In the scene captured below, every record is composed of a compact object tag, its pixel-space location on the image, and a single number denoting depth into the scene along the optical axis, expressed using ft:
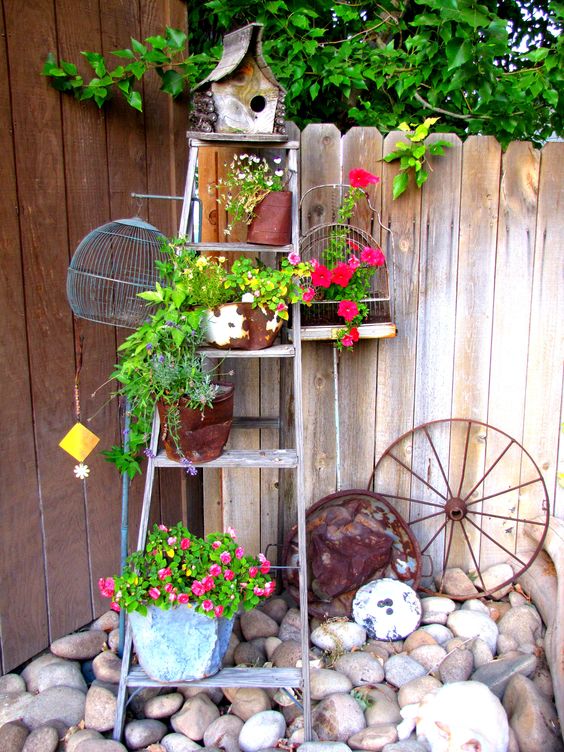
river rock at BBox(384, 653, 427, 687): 7.55
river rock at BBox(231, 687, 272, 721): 7.11
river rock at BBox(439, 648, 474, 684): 7.50
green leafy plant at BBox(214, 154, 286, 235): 7.04
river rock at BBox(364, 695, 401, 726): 6.97
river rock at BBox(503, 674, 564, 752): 6.41
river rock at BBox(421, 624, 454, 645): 8.21
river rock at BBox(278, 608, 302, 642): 8.26
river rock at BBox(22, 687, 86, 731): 7.02
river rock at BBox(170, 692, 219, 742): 6.91
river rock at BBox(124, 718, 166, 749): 6.80
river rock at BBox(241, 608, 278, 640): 8.32
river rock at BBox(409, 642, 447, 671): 7.77
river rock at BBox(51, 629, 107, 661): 7.94
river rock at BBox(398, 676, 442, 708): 7.16
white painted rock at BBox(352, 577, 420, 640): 8.20
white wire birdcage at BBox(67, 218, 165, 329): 7.16
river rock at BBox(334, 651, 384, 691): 7.56
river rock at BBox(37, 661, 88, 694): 7.48
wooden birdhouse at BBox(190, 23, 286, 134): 6.86
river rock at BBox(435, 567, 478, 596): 9.08
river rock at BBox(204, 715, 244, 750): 6.80
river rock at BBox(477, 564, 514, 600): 9.16
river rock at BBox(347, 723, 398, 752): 6.59
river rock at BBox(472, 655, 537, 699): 7.16
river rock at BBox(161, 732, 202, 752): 6.77
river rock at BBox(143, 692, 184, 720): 7.14
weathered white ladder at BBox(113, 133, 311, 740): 6.81
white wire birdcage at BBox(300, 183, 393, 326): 8.08
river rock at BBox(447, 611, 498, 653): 8.21
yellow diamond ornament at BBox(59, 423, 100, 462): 7.77
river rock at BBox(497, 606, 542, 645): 8.35
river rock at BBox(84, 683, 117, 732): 6.96
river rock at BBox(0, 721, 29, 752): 6.66
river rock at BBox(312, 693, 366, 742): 6.83
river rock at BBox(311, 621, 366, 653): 8.04
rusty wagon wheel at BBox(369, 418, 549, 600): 9.14
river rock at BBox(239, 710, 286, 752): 6.70
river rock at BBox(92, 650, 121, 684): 7.61
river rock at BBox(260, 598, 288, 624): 8.63
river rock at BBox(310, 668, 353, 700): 7.32
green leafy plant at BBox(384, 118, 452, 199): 8.11
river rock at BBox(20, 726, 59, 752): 6.59
